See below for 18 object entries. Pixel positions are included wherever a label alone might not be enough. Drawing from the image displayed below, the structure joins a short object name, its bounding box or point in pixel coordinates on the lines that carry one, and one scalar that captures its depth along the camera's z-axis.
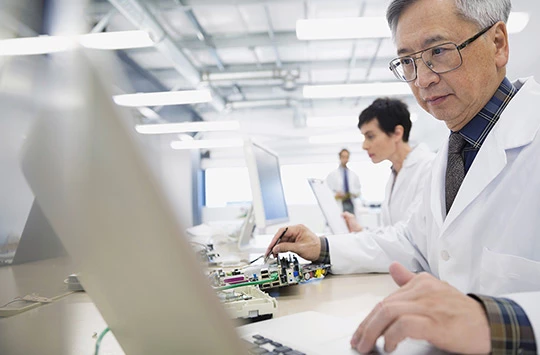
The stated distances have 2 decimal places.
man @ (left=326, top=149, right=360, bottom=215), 6.15
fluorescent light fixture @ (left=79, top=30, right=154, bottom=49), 3.39
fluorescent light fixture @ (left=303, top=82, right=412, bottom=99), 5.05
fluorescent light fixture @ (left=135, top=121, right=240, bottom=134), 6.59
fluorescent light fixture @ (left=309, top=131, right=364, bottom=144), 8.21
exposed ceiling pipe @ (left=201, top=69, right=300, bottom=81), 6.48
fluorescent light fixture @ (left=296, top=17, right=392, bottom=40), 3.29
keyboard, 0.52
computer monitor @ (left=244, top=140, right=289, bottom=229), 1.72
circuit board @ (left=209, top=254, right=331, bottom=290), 0.97
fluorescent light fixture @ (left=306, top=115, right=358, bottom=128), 6.65
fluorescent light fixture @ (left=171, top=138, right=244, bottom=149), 8.24
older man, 0.85
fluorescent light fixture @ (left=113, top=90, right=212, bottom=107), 4.88
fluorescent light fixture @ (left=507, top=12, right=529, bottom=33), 3.28
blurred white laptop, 0.28
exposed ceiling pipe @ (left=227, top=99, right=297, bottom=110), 8.14
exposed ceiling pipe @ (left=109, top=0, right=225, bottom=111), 4.24
